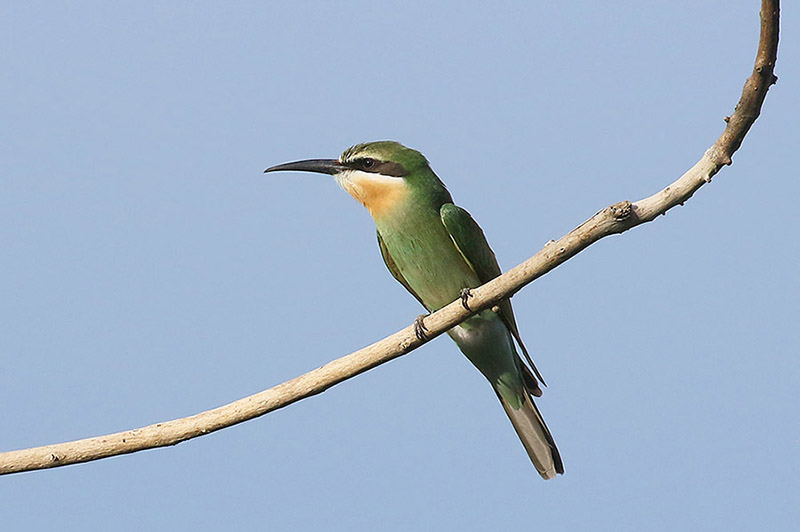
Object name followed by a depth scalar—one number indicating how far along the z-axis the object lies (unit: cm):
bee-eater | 659
